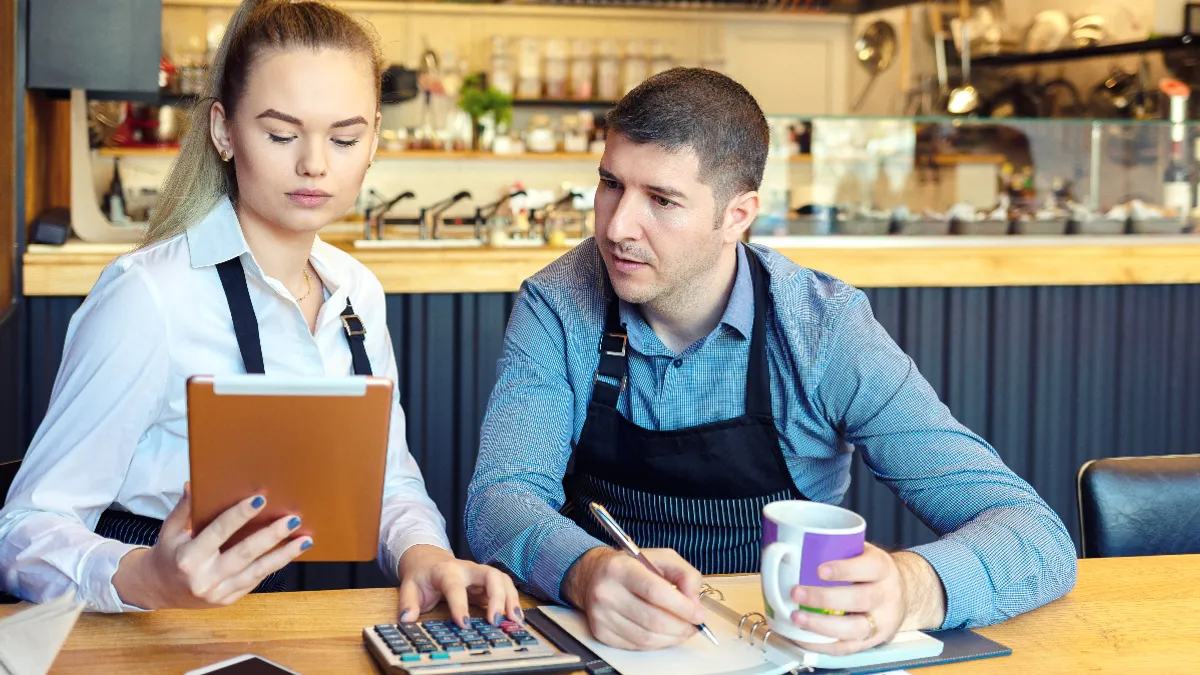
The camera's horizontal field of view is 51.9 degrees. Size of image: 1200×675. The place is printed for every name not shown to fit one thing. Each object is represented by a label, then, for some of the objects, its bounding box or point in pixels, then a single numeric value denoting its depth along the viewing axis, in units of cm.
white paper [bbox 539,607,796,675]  109
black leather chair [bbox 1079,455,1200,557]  163
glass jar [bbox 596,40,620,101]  657
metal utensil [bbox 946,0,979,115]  536
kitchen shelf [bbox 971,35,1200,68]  543
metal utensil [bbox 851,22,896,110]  688
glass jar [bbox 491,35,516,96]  639
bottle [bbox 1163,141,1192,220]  354
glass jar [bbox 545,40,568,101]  652
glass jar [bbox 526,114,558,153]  628
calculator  106
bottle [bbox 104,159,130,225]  470
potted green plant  589
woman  132
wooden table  112
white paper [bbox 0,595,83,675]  95
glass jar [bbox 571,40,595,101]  654
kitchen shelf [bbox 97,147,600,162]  603
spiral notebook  110
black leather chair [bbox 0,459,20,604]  150
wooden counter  301
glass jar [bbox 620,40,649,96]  660
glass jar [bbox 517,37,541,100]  648
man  155
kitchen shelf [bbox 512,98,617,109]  648
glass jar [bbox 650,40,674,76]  671
